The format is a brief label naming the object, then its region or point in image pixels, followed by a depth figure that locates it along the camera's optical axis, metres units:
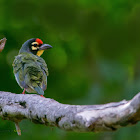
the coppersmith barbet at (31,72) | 7.26
